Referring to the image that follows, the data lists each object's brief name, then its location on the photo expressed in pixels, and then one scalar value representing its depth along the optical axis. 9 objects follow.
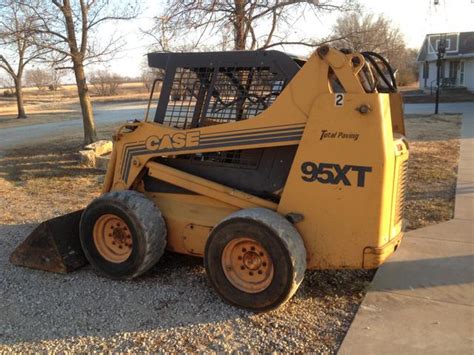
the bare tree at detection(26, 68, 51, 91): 48.24
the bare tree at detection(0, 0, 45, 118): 11.08
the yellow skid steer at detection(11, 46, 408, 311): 3.68
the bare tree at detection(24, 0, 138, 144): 11.43
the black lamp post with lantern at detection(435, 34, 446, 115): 23.24
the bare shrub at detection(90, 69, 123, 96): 59.62
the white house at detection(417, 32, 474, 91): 42.50
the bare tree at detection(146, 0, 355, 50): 9.44
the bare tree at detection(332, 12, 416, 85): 9.49
